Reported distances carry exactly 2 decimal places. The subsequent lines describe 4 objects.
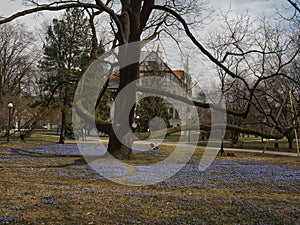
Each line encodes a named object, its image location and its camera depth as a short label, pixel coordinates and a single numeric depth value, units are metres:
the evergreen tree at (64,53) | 27.34
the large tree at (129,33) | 13.67
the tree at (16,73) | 34.41
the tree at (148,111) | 36.88
